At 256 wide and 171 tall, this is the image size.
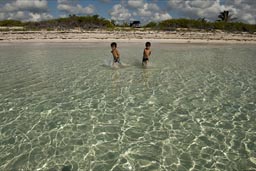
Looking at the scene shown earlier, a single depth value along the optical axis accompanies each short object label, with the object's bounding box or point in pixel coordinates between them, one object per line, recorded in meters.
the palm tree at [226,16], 71.12
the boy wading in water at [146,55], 15.60
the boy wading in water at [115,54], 15.64
